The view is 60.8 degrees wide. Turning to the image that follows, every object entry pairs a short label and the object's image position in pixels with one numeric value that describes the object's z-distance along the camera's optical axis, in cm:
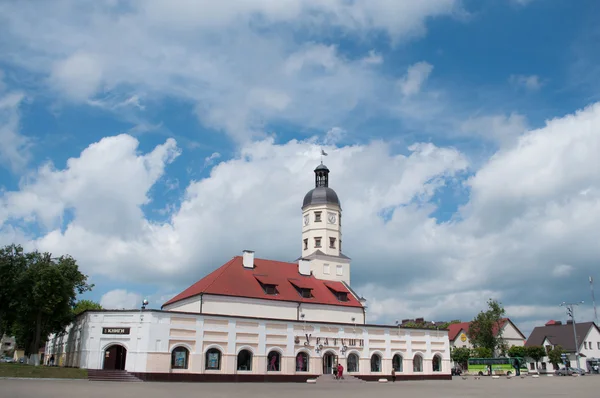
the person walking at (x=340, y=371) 4400
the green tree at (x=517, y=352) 8388
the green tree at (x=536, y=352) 8244
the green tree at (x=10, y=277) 4638
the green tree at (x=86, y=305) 8599
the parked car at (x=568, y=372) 6888
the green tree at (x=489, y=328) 8214
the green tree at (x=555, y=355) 8344
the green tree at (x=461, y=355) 8494
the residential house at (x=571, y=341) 8801
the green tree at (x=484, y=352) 8112
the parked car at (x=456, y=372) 7374
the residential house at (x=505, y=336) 9888
